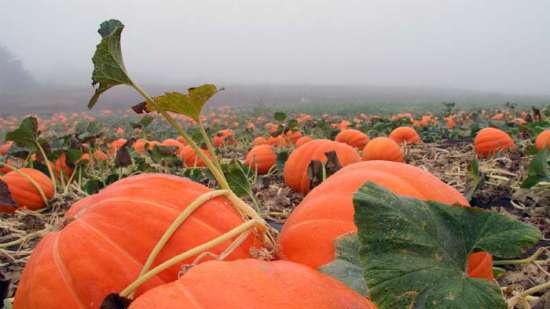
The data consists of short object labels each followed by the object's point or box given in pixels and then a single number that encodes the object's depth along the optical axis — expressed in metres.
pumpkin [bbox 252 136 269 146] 7.11
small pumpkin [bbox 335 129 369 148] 6.11
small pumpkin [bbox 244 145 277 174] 5.00
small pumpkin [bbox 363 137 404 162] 4.68
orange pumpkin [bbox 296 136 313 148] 5.76
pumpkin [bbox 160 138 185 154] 6.00
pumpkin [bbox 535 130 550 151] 3.93
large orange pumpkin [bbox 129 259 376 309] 0.89
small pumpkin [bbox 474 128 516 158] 5.08
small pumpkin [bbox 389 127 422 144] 6.42
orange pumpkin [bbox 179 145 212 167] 5.43
